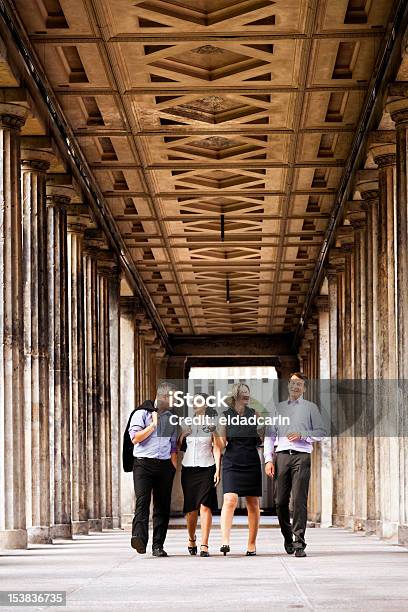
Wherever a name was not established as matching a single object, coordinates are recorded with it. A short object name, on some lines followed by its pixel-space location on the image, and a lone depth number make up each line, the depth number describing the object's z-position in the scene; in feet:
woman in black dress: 63.57
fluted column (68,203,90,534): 115.14
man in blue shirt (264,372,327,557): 62.13
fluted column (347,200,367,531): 110.42
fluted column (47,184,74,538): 102.53
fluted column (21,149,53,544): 90.27
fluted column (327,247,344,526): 132.36
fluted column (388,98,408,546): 75.25
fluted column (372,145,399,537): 88.89
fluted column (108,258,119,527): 147.79
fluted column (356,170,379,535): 101.96
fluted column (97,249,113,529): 133.39
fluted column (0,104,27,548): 78.02
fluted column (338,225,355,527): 124.16
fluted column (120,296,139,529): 170.91
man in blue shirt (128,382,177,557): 63.10
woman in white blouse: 63.98
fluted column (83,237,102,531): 127.54
